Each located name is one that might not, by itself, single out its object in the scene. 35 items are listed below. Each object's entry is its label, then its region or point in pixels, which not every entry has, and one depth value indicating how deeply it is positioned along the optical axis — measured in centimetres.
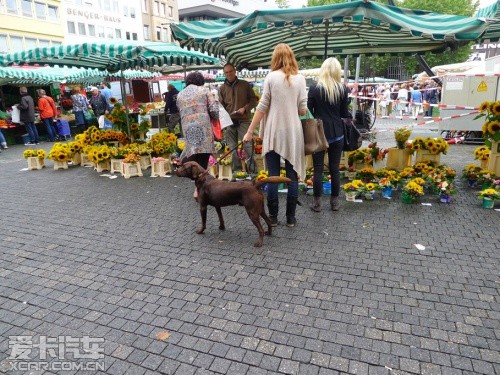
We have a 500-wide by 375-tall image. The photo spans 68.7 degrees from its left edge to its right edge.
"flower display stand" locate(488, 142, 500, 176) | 604
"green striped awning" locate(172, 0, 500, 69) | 442
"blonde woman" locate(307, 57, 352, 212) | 446
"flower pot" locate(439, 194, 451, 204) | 525
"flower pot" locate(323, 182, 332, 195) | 577
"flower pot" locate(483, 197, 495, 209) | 496
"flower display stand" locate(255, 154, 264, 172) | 707
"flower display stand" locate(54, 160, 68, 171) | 834
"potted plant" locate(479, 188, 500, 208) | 492
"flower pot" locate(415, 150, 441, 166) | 659
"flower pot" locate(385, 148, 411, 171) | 688
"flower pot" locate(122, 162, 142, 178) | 732
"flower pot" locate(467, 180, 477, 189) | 589
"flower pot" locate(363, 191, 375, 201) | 543
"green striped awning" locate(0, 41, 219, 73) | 712
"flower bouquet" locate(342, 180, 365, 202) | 537
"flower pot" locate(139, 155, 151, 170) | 780
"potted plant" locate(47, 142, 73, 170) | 820
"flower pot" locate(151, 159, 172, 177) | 739
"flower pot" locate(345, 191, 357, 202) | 541
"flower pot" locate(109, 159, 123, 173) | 769
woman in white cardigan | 399
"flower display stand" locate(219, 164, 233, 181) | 675
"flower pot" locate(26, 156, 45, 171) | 852
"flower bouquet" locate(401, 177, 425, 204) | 514
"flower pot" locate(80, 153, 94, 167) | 854
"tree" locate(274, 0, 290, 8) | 5406
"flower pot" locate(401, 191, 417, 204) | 520
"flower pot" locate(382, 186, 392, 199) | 555
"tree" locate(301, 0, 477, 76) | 3178
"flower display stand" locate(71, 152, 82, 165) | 863
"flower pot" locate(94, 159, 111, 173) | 789
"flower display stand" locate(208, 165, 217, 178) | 679
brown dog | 395
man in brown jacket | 664
